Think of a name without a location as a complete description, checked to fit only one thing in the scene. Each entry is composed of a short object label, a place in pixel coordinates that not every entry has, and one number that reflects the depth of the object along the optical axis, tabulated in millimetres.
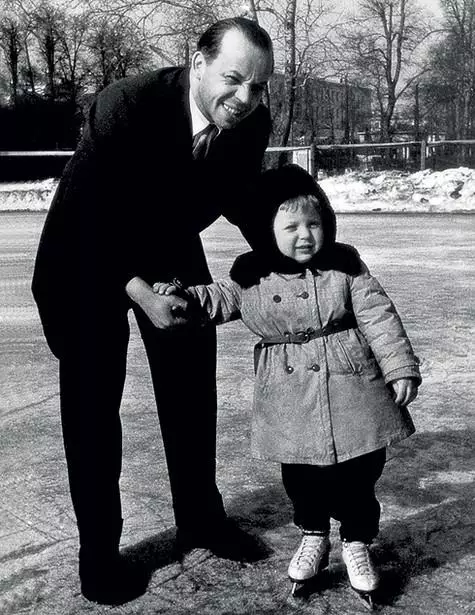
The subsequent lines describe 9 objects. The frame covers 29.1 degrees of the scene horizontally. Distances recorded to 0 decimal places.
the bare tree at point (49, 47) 36988
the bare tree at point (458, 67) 43281
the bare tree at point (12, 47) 41250
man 2449
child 2428
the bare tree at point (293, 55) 24750
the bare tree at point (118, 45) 23188
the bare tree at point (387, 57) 39125
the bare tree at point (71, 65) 40203
